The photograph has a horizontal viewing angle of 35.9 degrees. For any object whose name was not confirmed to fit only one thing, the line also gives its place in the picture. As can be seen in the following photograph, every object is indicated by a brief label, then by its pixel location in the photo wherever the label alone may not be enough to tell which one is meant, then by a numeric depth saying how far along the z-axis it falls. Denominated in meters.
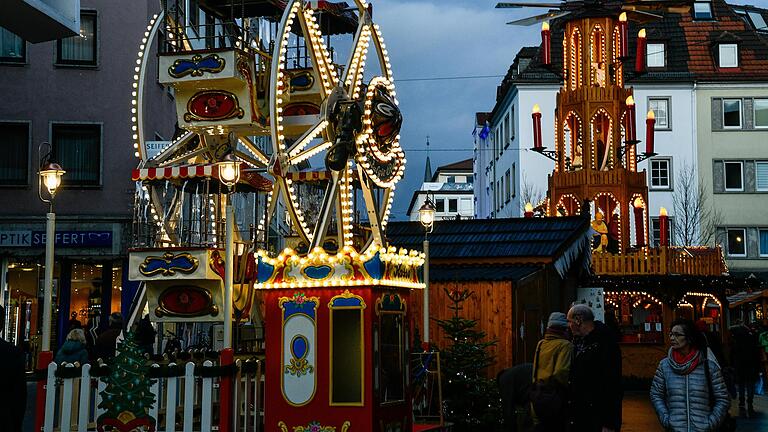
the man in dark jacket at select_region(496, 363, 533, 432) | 13.08
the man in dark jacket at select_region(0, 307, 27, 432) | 9.39
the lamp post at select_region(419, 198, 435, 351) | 18.30
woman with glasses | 10.03
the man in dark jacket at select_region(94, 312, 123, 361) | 18.67
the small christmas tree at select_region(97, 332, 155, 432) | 13.71
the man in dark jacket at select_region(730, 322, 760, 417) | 24.97
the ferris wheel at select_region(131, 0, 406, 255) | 15.80
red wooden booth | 14.57
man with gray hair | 10.45
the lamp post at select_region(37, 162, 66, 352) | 13.91
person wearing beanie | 10.94
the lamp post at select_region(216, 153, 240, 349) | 13.48
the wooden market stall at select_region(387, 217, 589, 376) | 21.89
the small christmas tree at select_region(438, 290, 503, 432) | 18.70
